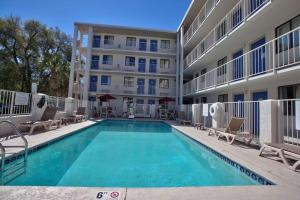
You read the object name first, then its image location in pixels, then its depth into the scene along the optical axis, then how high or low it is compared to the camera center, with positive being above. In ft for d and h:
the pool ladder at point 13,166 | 14.80 -5.31
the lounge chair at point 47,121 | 30.18 -2.43
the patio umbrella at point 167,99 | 75.15 +4.98
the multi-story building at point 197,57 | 30.09 +15.72
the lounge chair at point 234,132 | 26.23 -2.75
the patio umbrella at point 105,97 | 72.90 +4.71
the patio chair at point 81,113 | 54.71 -1.52
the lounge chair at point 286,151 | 15.72 -3.10
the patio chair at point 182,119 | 55.64 -2.05
